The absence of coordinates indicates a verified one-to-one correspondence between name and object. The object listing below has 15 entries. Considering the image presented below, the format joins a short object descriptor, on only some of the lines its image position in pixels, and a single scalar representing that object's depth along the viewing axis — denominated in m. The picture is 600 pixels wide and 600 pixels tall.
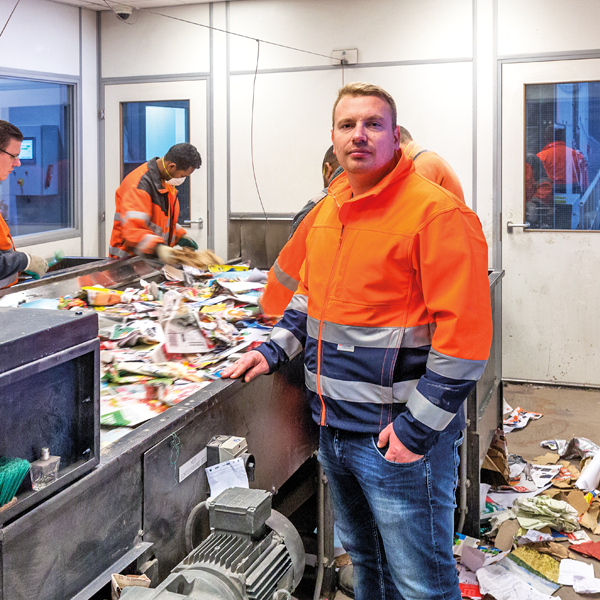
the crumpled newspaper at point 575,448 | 3.80
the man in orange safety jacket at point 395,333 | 1.57
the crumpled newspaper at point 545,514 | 3.06
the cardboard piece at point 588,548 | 2.87
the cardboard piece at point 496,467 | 3.52
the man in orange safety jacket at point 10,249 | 2.96
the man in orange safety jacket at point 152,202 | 3.88
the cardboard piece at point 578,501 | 3.22
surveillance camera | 4.84
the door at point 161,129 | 5.70
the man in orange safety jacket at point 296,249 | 2.10
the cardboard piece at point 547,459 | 3.78
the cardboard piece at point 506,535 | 2.96
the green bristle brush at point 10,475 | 1.07
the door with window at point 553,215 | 4.84
